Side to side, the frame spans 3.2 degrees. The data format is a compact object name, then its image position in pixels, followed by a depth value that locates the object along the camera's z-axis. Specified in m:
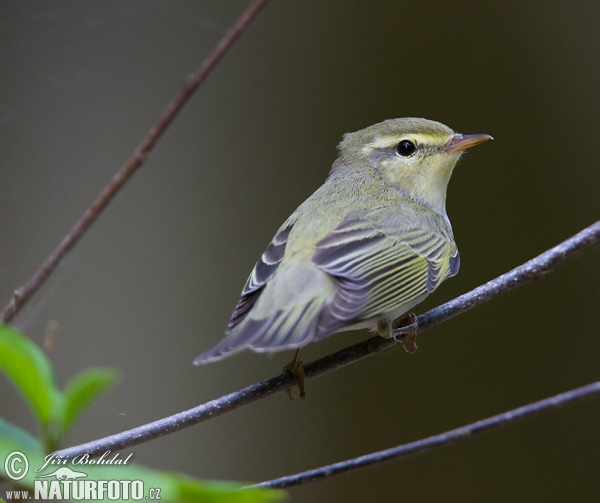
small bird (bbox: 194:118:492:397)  2.81
